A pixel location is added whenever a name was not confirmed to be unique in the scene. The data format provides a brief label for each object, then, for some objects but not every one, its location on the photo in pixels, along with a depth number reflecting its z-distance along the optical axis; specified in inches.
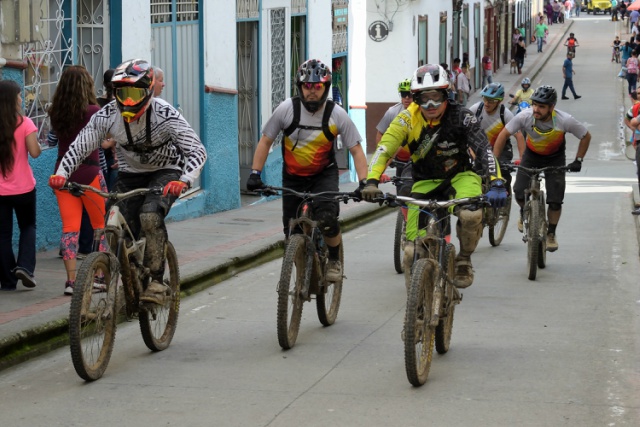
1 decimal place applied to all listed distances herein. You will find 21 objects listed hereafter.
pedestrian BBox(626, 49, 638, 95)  1742.1
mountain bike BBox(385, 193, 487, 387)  271.0
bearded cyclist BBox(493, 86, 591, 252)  468.4
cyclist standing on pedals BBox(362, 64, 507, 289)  312.0
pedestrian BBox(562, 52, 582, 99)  1871.1
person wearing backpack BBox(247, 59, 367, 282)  339.9
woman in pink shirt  381.1
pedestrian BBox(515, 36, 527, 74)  2191.2
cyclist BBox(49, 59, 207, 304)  298.8
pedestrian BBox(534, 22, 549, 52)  2623.0
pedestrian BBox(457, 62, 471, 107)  1530.5
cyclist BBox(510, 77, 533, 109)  893.2
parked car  3654.0
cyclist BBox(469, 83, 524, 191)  520.7
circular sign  1338.6
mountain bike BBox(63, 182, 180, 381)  268.5
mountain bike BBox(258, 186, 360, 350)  310.0
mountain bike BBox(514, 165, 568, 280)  457.4
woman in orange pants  398.6
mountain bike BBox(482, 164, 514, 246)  510.9
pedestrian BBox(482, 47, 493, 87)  1950.1
